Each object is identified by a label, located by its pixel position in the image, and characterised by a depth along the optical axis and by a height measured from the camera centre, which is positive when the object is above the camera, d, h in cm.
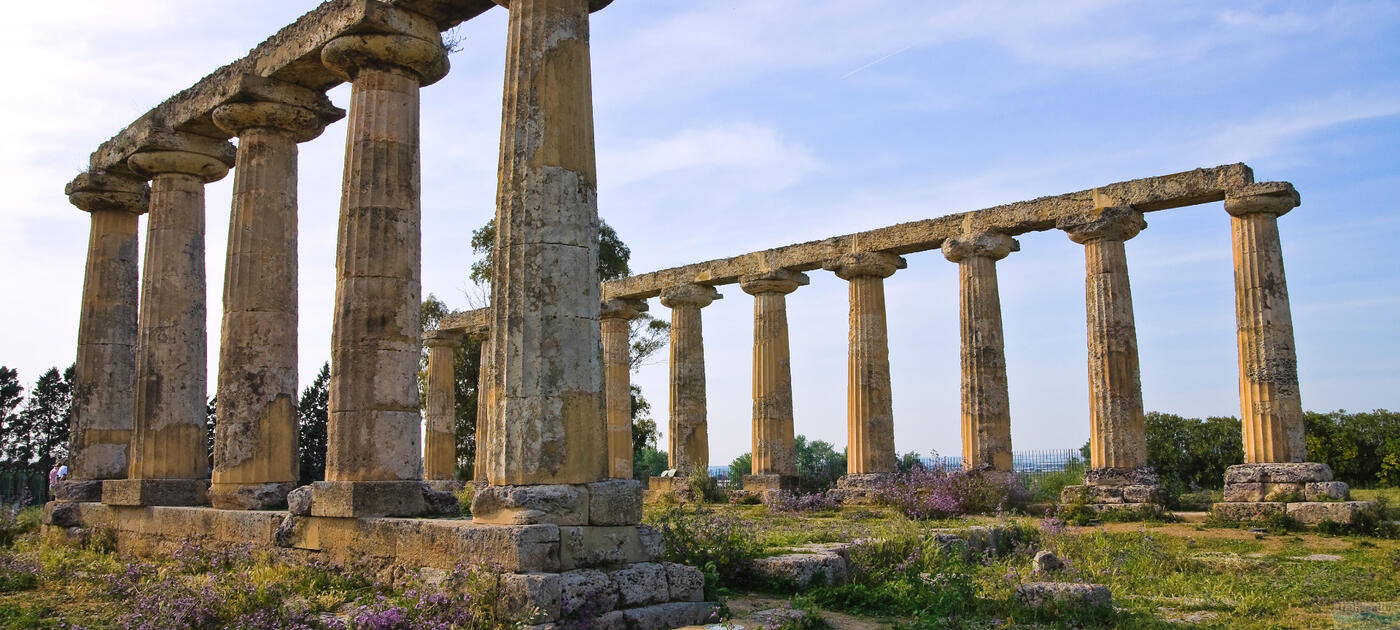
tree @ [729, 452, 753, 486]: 5699 -163
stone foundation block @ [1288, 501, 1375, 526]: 1753 -147
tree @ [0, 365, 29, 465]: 4600 +156
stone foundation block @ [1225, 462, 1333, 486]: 1914 -85
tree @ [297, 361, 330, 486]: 4244 +47
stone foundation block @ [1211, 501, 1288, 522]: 1867 -150
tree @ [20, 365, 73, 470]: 4653 +151
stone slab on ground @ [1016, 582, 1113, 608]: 958 -152
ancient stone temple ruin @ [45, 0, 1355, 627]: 941 +149
